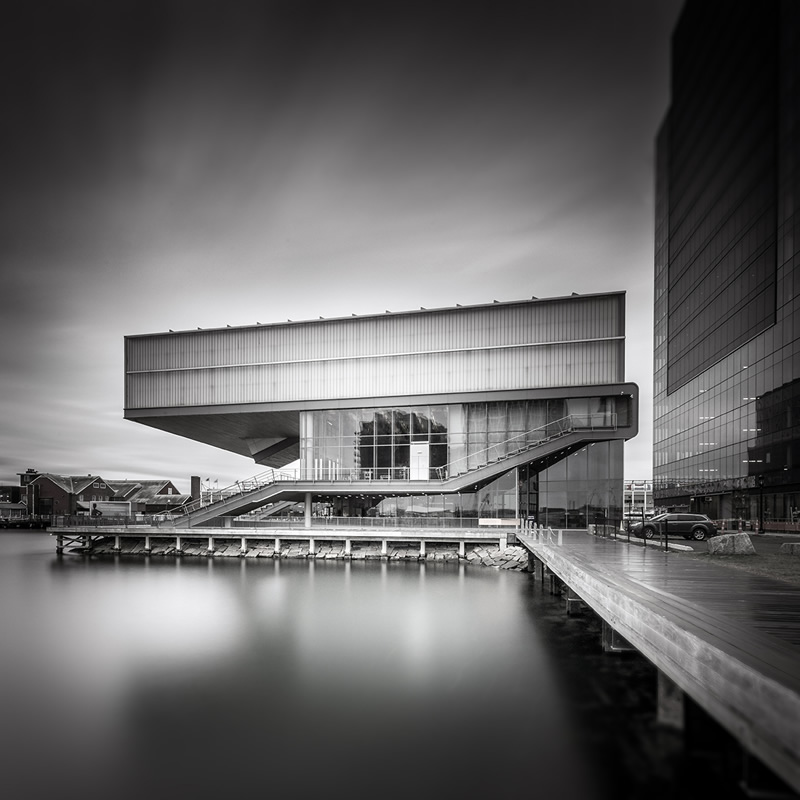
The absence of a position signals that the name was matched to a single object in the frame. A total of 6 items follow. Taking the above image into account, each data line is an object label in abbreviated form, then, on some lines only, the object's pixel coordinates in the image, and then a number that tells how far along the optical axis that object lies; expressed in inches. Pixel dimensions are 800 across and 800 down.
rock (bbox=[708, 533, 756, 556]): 845.2
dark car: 1393.9
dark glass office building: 2034.9
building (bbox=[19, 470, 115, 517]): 4776.1
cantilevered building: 1711.4
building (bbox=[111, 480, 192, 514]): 4943.4
